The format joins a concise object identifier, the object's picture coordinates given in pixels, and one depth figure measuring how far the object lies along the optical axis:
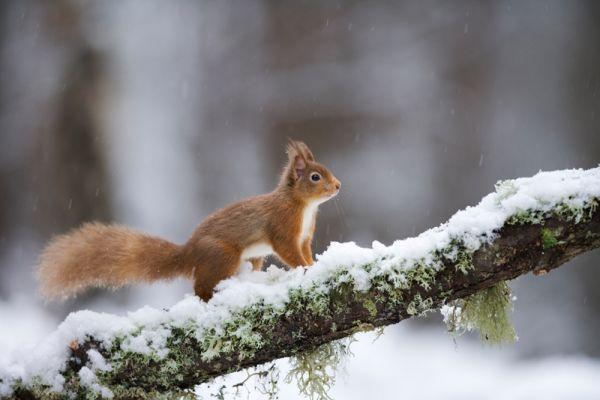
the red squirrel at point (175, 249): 5.32
